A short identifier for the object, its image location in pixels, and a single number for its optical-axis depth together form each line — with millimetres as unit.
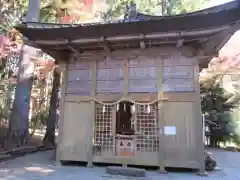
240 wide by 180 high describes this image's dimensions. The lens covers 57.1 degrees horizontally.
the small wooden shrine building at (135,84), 5574
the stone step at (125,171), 5160
